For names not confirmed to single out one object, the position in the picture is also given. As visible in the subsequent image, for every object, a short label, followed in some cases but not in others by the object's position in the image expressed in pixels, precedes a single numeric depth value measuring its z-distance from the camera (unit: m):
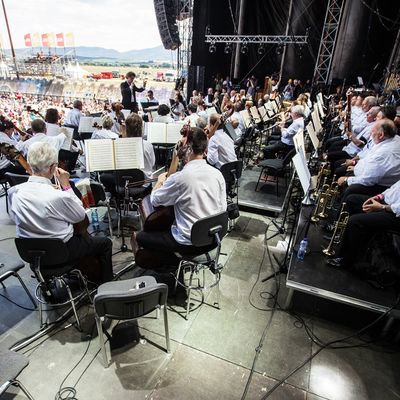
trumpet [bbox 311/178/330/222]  4.08
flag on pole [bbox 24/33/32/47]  26.21
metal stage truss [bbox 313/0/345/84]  12.05
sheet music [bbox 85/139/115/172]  3.42
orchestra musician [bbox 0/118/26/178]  4.68
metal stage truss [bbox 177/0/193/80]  14.16
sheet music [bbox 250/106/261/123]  8.48
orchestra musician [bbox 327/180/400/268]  2.89
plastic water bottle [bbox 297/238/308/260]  3.22
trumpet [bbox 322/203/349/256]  3.24
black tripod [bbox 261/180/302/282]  3.42
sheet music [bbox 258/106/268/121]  8.80
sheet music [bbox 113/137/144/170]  3.53
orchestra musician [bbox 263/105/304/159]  6.07
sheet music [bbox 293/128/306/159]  3.38
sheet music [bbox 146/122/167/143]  5.67
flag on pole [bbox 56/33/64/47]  25.35
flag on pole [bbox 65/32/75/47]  25.25
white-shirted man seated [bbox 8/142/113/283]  2.24
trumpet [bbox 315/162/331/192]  4.49
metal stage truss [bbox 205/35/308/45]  12.76
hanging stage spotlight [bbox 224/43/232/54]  14.75
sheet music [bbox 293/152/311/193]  2.98
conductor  7.92
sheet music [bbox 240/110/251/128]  7.57
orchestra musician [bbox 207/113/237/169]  4.66
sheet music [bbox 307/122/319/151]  4.89
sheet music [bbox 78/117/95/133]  6.65
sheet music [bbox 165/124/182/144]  5.74
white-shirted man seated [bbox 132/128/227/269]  2.51
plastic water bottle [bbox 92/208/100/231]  4.34
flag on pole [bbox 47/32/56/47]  25.60
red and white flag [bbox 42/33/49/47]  25.81
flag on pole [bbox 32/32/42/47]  25.88
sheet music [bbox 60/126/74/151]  5.39
